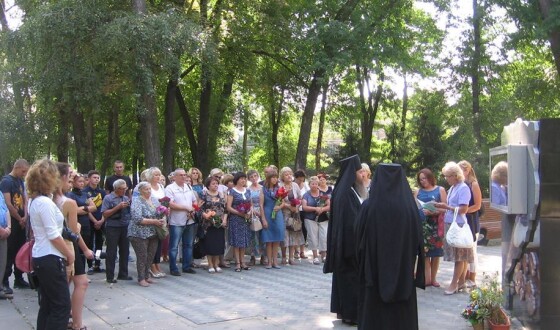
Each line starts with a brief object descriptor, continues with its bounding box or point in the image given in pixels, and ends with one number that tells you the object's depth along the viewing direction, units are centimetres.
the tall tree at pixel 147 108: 1488
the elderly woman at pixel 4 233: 837
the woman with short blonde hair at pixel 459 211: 892
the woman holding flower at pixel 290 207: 1224
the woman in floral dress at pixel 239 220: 1159
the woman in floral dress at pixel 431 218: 943
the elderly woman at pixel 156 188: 1069
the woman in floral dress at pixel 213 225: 1132
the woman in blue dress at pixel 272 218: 1189
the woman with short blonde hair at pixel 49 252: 575
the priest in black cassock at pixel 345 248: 725
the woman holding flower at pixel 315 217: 1222
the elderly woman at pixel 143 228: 991
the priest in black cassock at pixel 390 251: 600
